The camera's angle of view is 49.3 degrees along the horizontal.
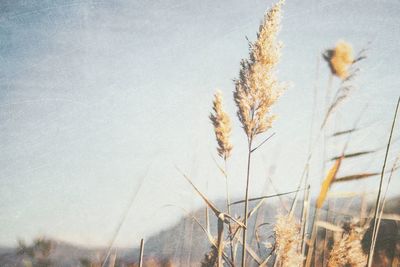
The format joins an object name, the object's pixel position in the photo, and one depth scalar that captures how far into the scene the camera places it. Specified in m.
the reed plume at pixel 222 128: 0.92
